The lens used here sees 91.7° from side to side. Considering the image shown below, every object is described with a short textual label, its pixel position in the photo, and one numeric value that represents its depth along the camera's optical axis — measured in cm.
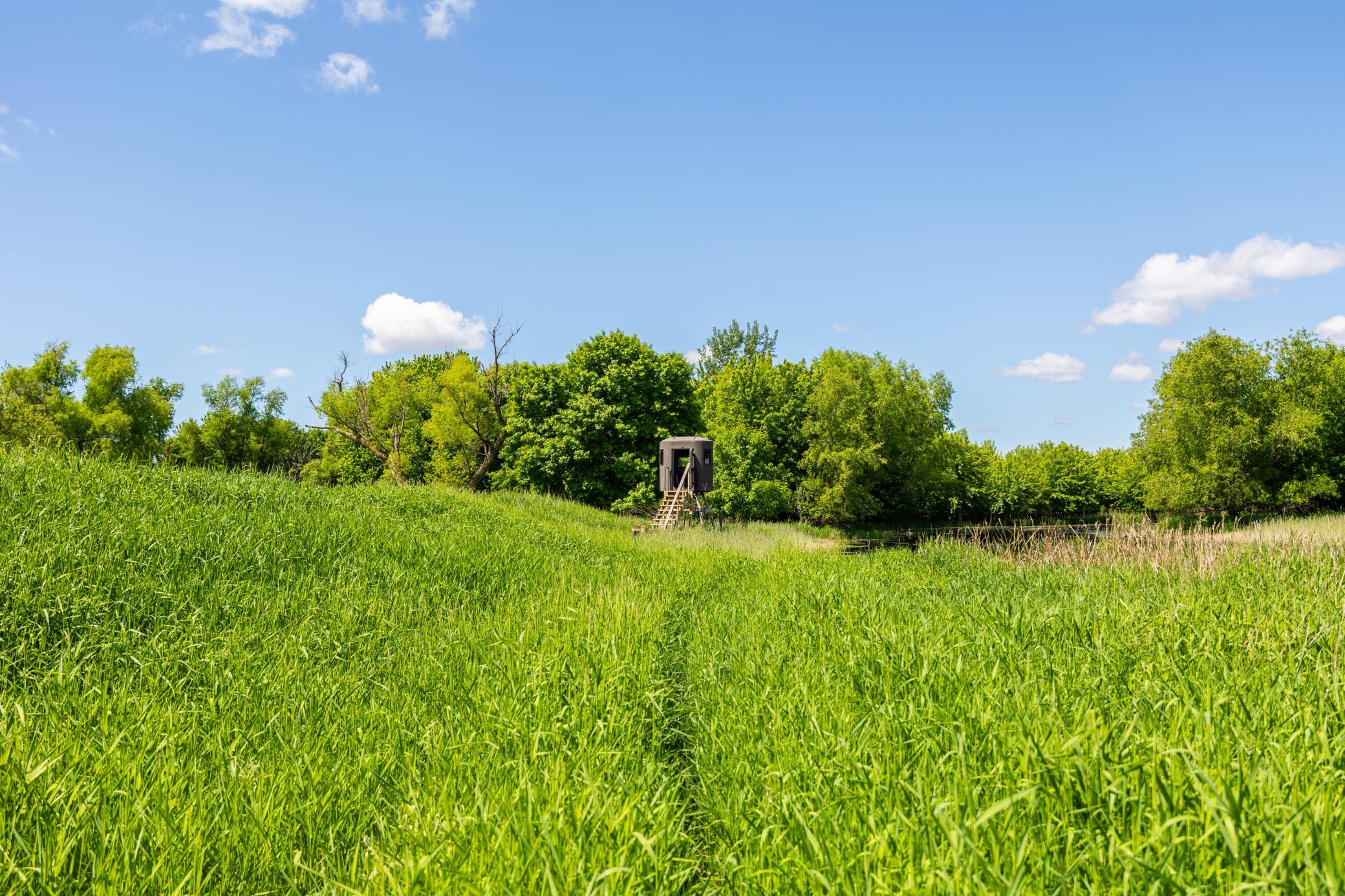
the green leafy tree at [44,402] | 3294
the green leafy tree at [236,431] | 4719
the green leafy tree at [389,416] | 3412
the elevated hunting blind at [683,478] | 2498
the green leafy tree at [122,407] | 3766
